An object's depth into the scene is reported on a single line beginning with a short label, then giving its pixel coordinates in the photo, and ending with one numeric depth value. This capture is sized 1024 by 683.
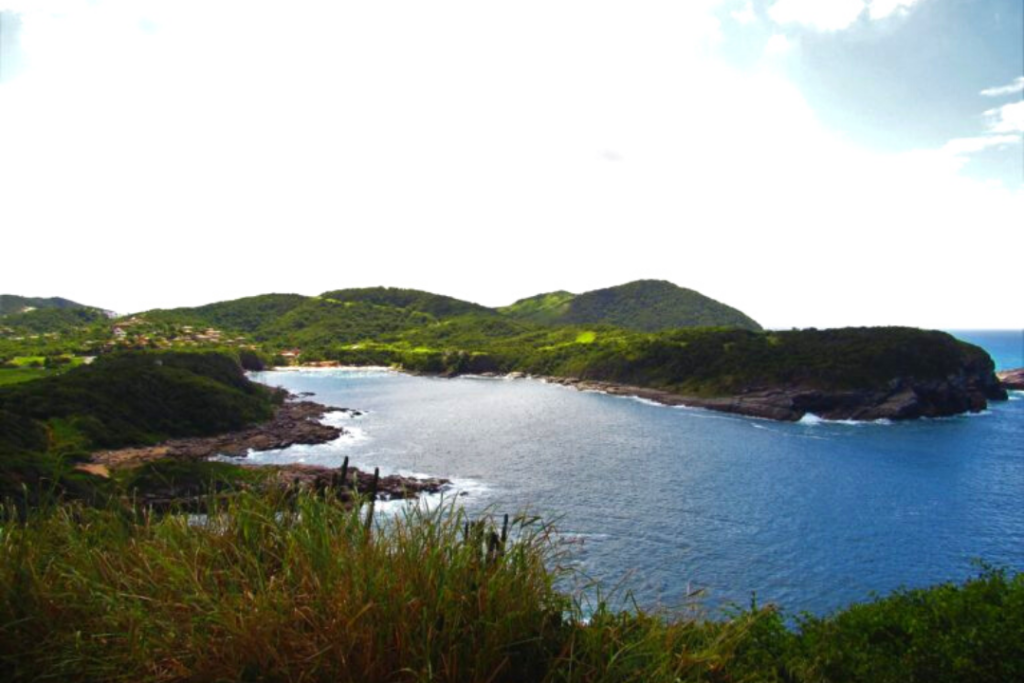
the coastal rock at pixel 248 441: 51.22
